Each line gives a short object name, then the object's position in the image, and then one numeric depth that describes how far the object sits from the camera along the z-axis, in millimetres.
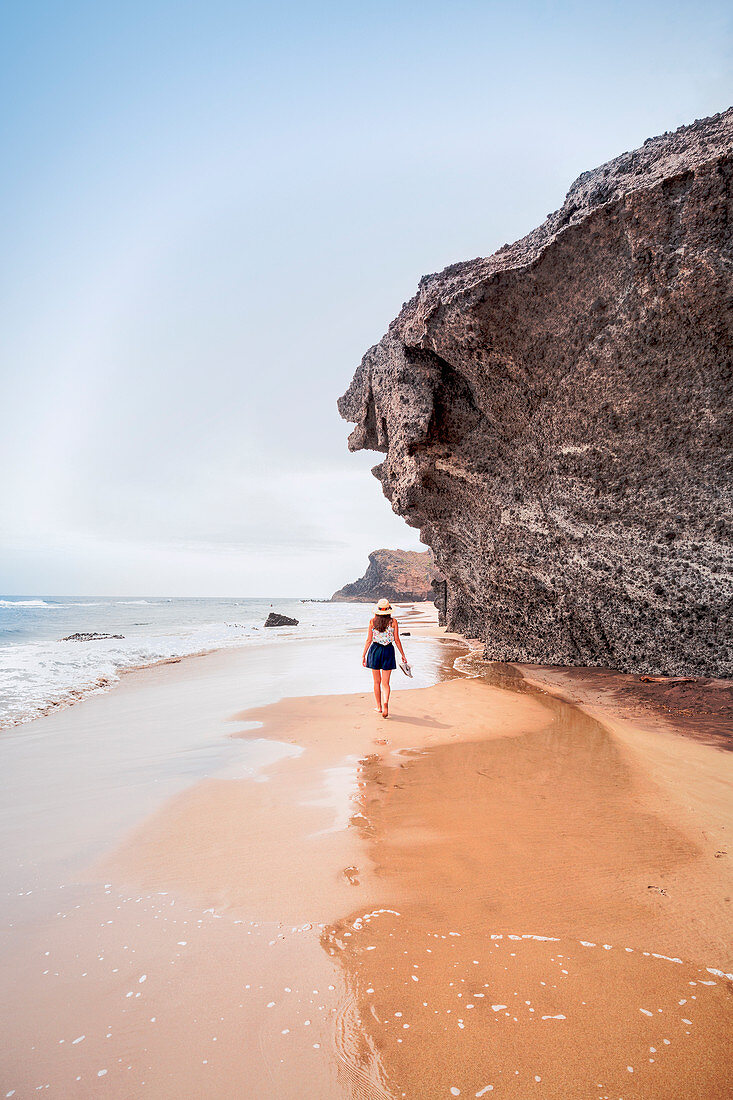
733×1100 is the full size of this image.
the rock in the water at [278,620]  31548
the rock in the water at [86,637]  21234
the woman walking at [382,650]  6812
